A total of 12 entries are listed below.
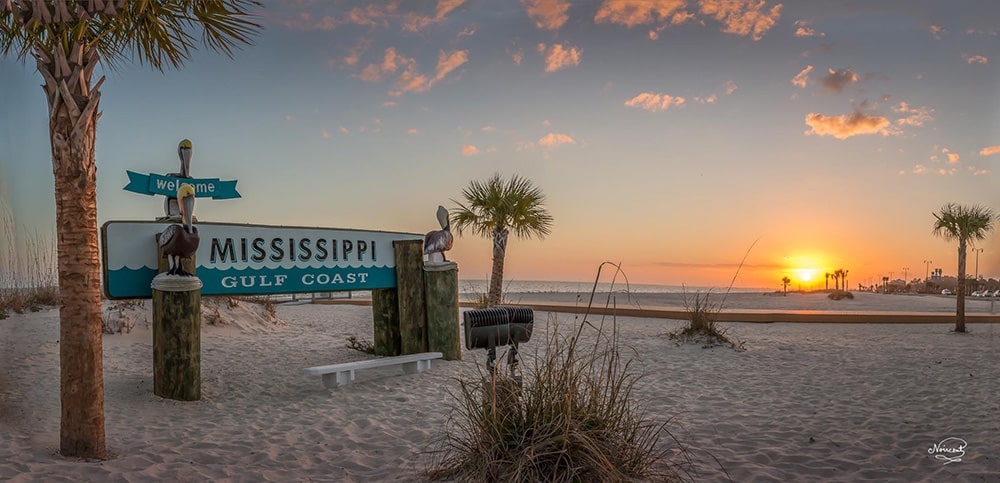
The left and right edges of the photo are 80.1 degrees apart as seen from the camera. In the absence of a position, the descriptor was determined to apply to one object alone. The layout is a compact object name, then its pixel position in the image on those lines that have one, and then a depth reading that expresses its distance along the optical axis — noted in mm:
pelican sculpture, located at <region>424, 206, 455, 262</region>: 8375
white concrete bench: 6613
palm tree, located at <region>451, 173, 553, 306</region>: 15820
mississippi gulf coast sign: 6203
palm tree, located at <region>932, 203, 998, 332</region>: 13195
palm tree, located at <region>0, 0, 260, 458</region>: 3887
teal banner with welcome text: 6328
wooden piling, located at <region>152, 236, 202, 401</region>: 5984
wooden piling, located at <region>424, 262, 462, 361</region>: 8344
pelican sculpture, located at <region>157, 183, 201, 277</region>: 6035
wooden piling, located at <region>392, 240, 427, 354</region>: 8352
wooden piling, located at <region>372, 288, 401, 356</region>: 8570
